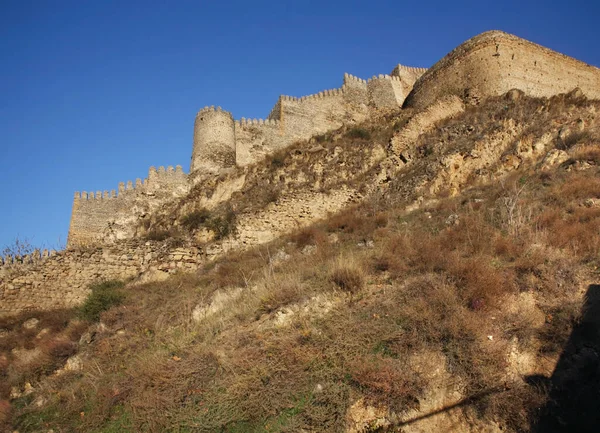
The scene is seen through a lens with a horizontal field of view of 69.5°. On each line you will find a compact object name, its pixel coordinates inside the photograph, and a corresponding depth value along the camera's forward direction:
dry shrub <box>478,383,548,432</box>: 4.88
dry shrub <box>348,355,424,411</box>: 5.11
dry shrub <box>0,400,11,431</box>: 6.81
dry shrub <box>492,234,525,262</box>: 7.48
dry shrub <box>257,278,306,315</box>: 7.31
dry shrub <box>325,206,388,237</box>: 12.16
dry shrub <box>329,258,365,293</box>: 7.36
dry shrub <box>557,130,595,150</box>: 13.75
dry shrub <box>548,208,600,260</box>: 7.32
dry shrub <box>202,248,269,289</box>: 9.86
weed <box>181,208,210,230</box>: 16.42
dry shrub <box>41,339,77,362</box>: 8.83
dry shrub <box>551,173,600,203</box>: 9.80
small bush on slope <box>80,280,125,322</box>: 10.86
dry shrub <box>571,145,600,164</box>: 12.21
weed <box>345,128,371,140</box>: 20.93
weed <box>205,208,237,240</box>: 15.31
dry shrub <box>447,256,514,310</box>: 6.29
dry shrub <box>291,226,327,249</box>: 12.09
